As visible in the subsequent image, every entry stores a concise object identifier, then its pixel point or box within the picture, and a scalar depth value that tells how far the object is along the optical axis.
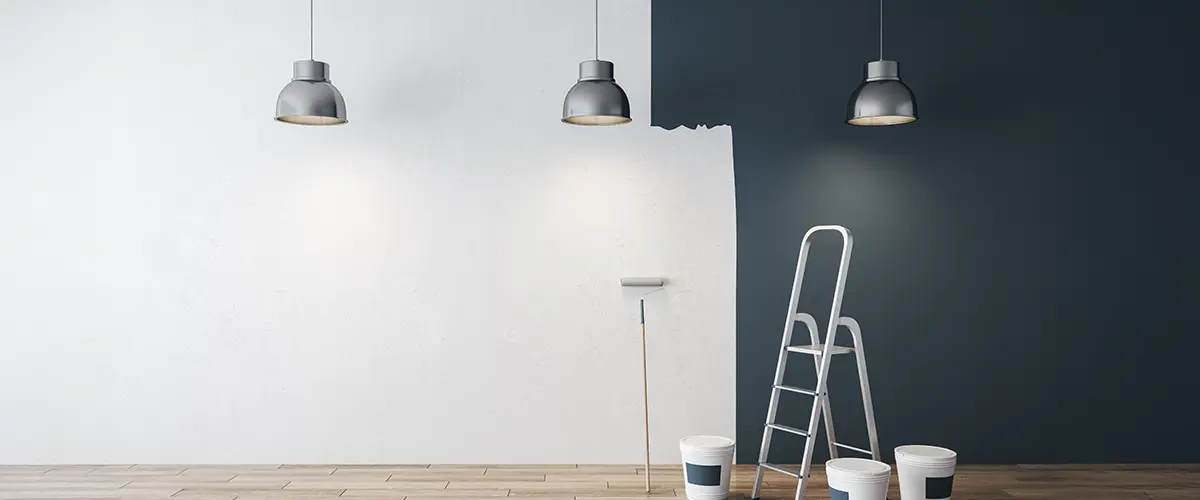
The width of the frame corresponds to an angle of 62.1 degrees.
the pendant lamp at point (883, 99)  4.43
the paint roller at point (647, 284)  4.89
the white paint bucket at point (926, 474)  4.09
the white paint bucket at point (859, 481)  3.82
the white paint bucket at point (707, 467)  4.20
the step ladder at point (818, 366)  4.07
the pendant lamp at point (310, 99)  4.43
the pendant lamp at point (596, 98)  4.41
